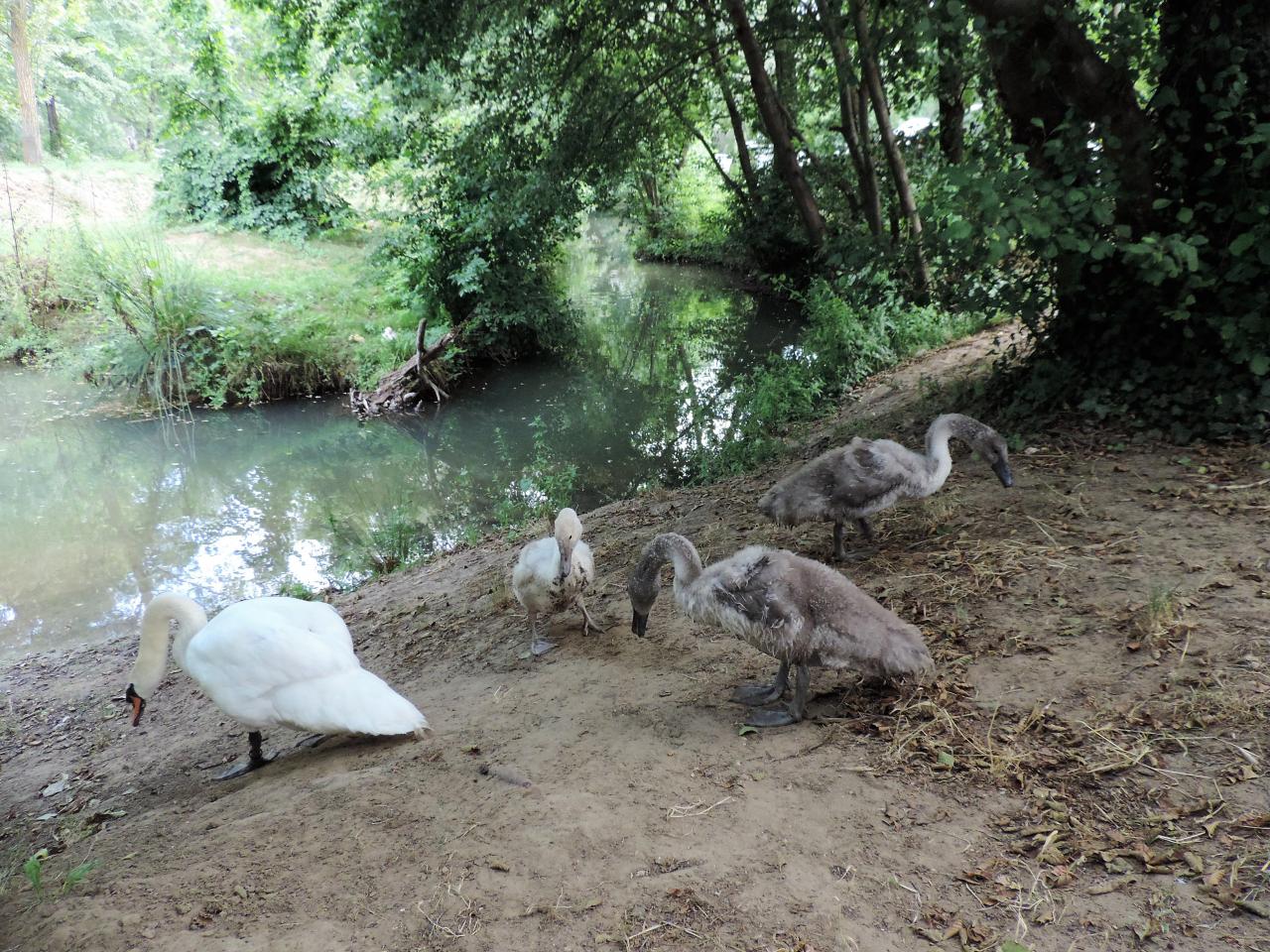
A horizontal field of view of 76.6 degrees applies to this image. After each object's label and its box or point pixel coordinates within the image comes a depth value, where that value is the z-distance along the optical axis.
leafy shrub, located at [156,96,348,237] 24.38
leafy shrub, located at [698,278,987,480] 11.96
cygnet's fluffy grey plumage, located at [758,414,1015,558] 5.52
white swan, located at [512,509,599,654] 5.76
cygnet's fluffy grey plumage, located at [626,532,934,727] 3.98
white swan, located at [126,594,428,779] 4.56
